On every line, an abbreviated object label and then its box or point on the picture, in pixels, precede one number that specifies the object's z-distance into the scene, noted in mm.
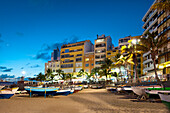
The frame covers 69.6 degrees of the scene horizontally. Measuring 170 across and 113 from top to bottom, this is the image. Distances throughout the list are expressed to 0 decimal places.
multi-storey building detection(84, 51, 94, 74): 61948
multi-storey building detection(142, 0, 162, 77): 36961
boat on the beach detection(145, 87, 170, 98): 10566
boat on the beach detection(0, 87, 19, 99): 13749
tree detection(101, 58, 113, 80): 44930
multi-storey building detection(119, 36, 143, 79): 51634
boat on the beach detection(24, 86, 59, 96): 15283
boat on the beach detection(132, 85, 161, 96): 10761
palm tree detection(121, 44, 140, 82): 27612
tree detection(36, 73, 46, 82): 56658
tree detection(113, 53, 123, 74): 37979
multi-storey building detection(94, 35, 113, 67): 60843
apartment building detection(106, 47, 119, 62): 57384
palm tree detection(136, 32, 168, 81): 22671
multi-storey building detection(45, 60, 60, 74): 71210
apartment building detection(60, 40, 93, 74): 64767
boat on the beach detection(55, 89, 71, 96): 16422
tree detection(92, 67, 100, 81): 52017
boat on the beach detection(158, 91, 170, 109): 5898
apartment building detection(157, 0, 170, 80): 27878
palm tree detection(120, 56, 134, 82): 35852
